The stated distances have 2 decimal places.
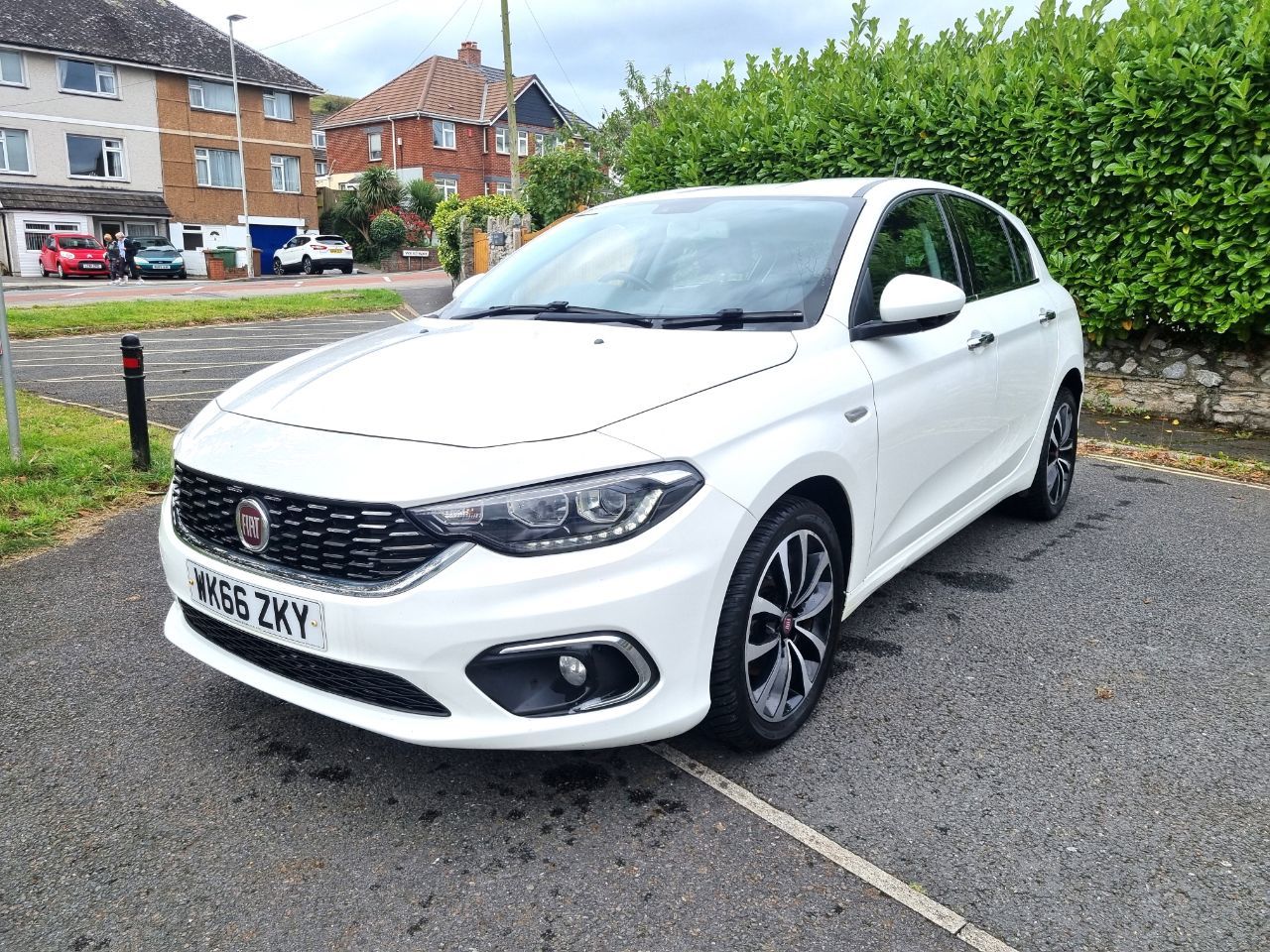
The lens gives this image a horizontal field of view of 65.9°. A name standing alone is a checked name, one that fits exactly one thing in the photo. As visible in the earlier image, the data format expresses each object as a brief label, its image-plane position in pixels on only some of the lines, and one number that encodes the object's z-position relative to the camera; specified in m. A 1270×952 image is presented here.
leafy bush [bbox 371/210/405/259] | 42.88
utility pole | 27.06
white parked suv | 38.22
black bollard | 5.91
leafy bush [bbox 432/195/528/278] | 21.55
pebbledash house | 36.97
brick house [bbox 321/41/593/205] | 51.72
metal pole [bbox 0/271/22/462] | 5.64
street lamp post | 36.44
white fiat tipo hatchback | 2.35
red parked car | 34.00
